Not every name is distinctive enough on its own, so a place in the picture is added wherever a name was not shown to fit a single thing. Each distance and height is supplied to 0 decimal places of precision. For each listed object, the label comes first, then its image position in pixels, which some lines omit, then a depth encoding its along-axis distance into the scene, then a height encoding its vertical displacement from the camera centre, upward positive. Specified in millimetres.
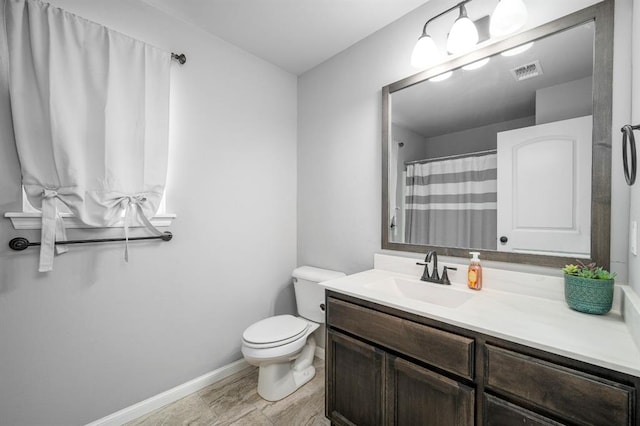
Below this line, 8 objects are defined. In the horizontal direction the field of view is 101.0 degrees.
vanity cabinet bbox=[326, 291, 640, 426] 729 -586
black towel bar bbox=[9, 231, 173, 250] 1238 -167
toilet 1648 -857
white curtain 1259 +501
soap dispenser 1330 -319
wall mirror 1110 +322
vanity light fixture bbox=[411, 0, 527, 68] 1205 +907
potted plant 967 -290
